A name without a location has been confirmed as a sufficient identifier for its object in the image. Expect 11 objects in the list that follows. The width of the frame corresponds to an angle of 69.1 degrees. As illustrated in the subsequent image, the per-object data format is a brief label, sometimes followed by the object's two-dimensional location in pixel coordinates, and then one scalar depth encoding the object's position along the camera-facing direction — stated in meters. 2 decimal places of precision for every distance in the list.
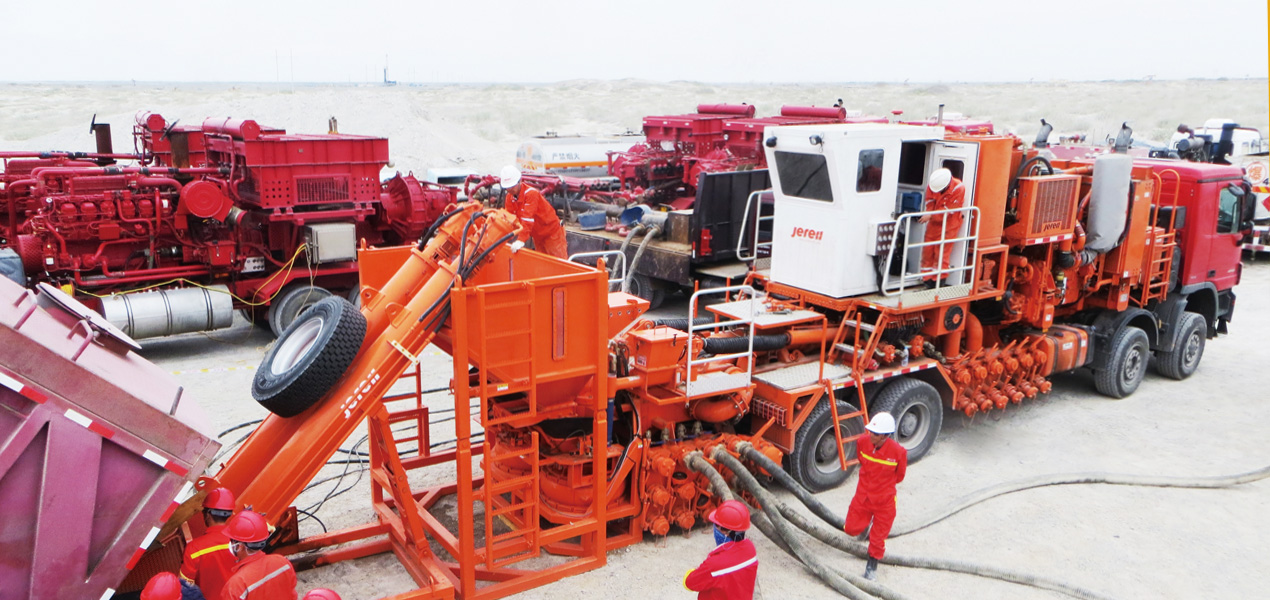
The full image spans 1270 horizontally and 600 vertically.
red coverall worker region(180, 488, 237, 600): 5.23
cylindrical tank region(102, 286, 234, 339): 12.30
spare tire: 6.18
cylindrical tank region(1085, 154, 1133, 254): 10.21
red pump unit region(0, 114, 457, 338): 12.30
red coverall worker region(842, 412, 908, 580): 6.95
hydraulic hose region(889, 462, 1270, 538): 8.61
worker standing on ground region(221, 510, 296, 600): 4.84
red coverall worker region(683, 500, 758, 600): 5.38
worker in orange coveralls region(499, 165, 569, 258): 8.98
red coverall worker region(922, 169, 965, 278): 9.26
